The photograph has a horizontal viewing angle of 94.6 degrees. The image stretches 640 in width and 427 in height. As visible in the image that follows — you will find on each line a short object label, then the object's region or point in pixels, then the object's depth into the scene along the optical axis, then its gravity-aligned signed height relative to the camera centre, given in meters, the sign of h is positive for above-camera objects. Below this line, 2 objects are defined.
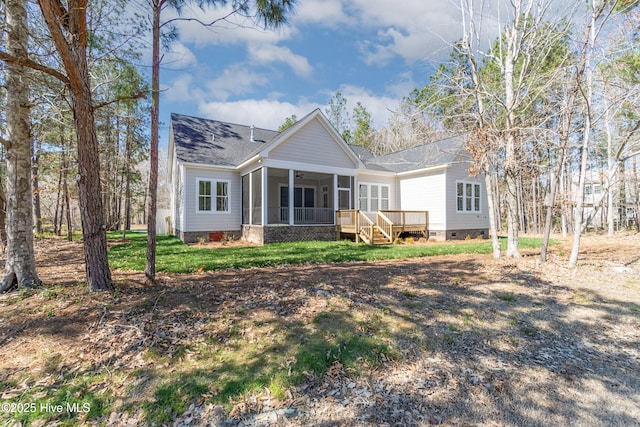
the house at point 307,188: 13.19 +1.56
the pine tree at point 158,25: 5.12 +3.49
